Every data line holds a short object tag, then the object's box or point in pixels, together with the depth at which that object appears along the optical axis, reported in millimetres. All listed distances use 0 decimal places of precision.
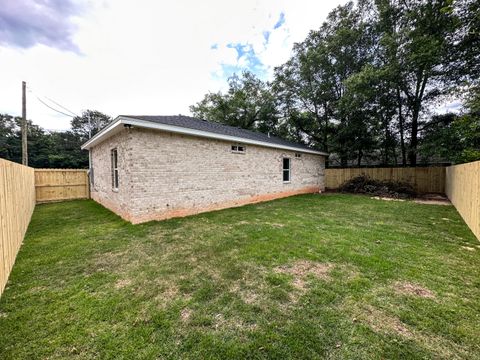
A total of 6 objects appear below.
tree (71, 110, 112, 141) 31984
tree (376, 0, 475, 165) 10375
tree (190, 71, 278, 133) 20250
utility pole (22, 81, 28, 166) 10312
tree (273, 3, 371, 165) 14555
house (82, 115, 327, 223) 5832
